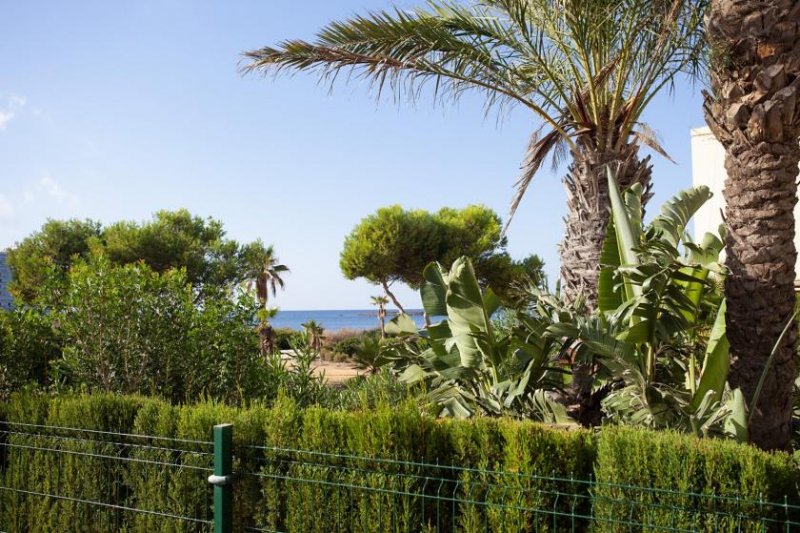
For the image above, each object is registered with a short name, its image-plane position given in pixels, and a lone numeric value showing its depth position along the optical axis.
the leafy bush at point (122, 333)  7.80
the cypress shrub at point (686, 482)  3.41
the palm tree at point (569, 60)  8.50
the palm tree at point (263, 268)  37.53
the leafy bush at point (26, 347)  8.25
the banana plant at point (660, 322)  5.53
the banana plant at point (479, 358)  6.30
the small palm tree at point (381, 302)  41.43
